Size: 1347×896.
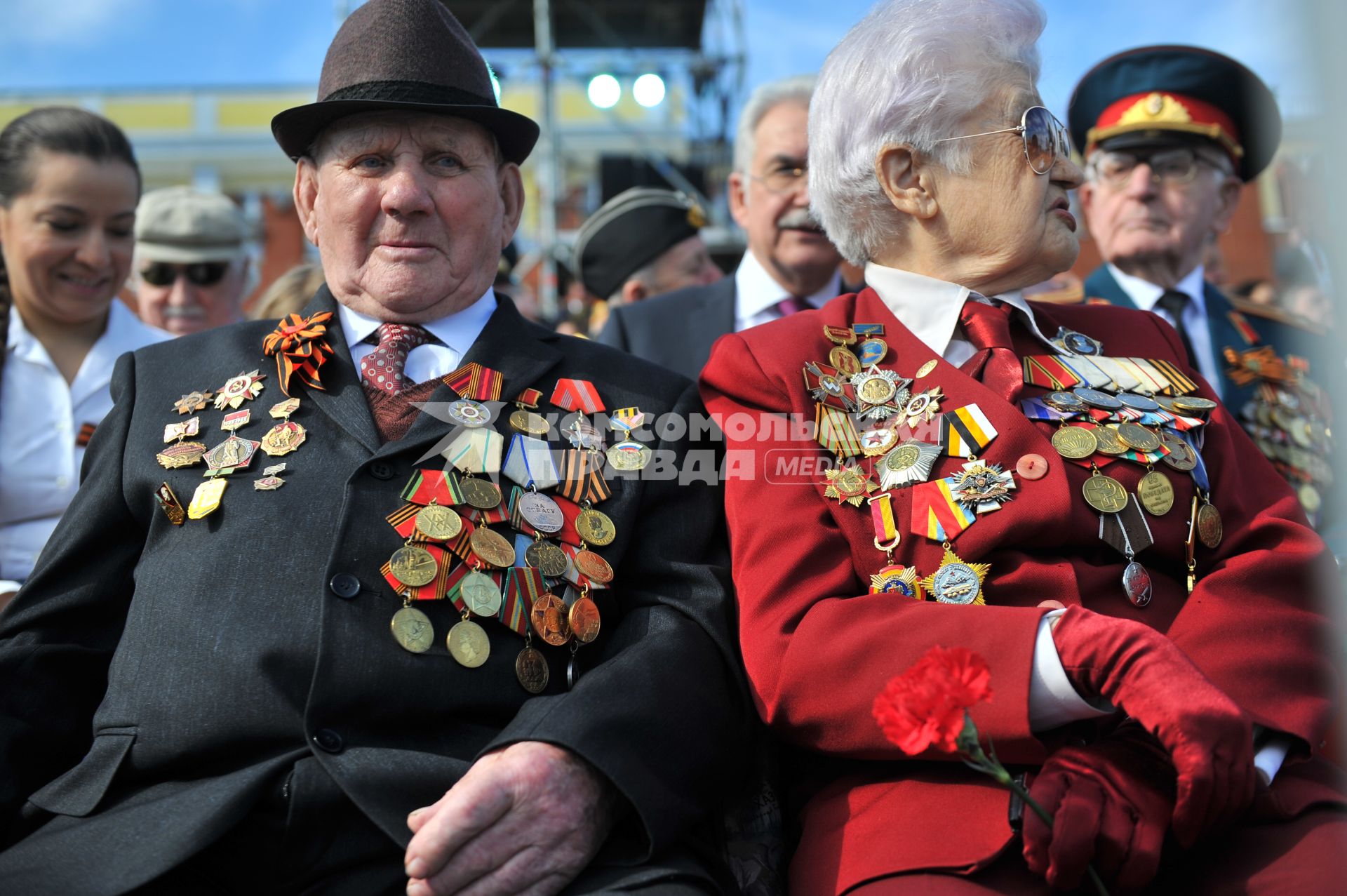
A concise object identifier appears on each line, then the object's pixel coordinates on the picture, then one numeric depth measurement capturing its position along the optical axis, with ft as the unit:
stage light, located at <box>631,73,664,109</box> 32.86
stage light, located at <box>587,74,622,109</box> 32.45
